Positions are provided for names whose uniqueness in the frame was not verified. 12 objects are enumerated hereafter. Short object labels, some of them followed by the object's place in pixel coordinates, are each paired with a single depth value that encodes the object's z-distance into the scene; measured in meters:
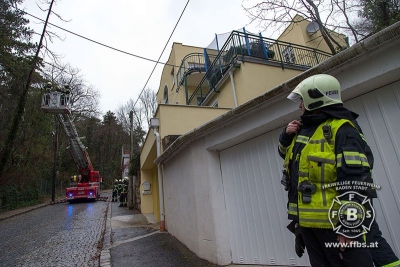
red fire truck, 14.79
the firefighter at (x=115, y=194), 18.37
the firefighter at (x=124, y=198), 14.73
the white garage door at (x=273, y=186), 2.15
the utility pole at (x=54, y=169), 19.21
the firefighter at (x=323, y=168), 1.31
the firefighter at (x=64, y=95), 15.12
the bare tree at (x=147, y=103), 31.59
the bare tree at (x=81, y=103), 26.61
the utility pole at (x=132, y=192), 13.23
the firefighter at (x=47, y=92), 14.24
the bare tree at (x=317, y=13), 8.12
